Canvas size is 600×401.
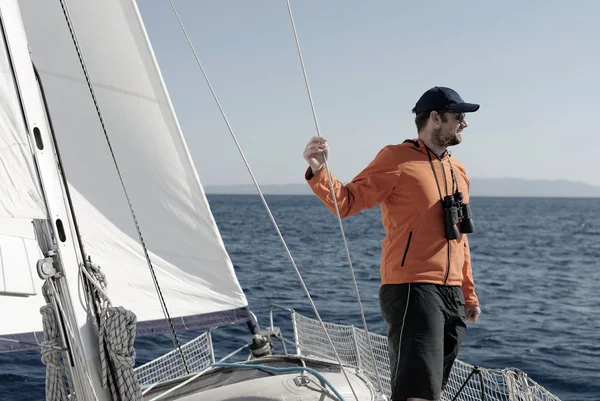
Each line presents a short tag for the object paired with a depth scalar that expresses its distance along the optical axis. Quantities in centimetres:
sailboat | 354
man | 291
